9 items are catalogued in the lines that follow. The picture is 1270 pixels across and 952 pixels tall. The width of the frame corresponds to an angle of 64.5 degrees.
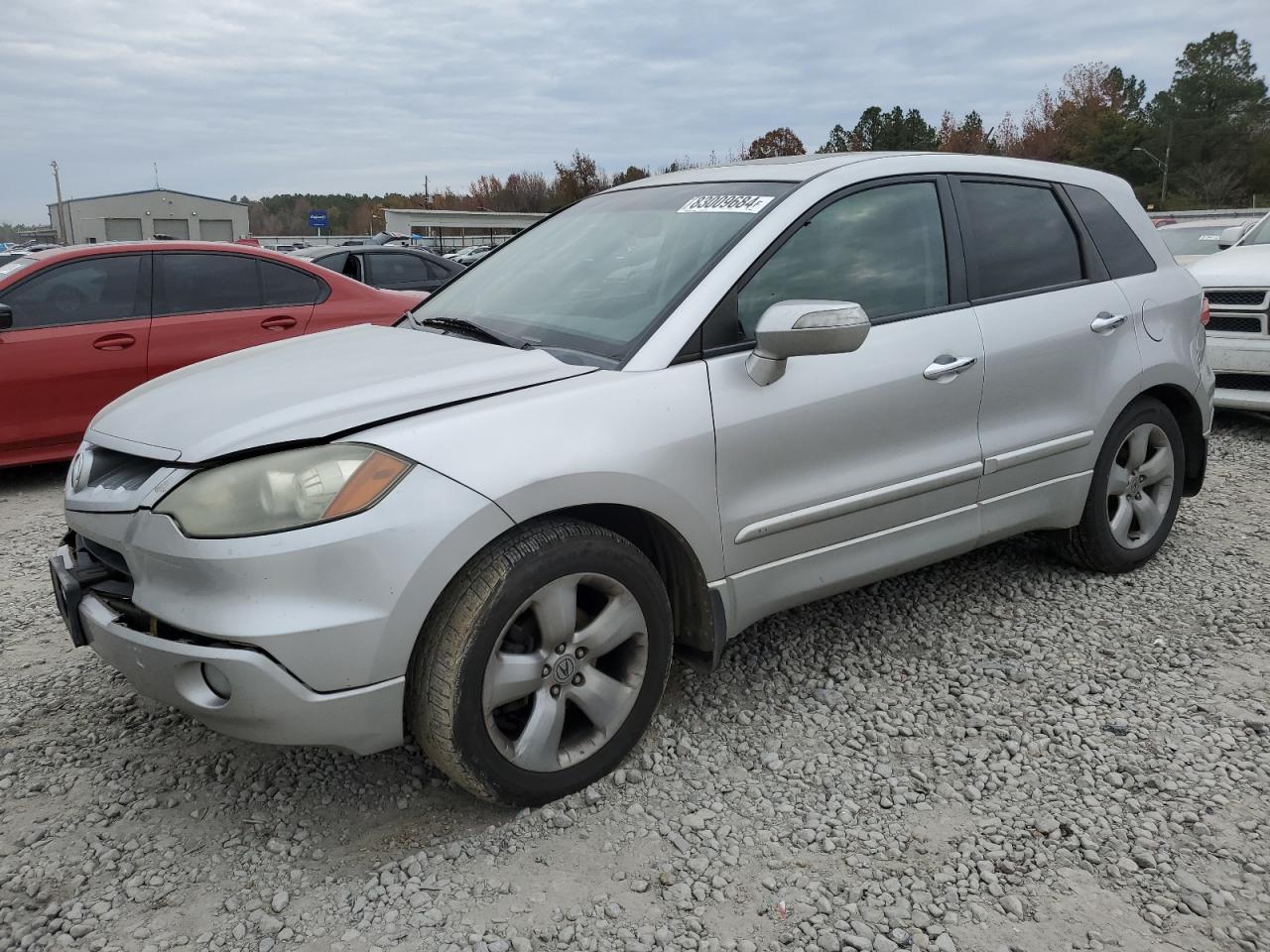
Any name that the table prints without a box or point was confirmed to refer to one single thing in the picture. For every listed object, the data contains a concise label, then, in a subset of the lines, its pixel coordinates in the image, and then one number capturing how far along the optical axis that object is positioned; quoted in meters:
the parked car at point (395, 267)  10.78
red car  5.89
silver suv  2.31
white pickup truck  6.77
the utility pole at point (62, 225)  70.06
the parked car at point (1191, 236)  12.87
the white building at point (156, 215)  74.06
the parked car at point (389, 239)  39.88
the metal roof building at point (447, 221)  66.69
